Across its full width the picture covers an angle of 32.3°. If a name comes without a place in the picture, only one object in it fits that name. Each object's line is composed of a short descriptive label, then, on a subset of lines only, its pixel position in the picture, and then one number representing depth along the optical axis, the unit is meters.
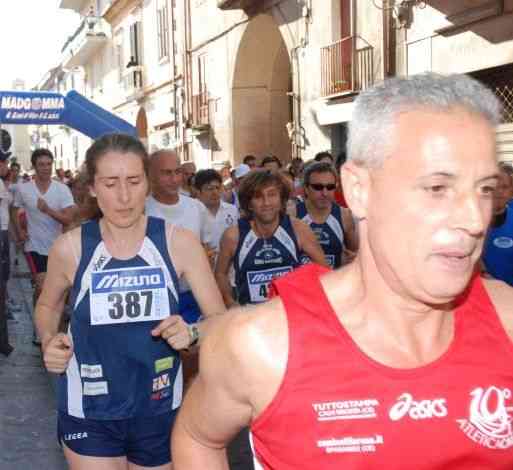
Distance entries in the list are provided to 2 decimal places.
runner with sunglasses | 6.54
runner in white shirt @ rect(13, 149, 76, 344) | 9.07
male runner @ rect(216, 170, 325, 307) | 5.78
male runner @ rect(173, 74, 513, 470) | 1.69
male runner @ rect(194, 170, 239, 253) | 8.09
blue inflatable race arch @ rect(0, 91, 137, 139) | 16.98
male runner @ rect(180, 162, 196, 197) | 11.23
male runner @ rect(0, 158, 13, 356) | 8.43
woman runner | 3.48
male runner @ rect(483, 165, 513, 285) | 5.71
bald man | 6.00
